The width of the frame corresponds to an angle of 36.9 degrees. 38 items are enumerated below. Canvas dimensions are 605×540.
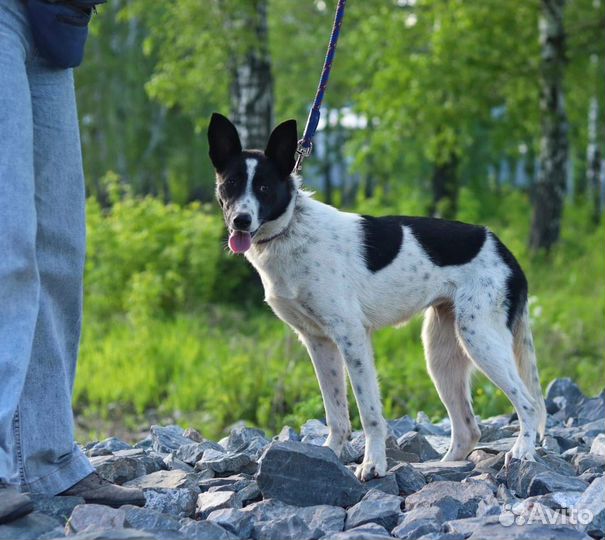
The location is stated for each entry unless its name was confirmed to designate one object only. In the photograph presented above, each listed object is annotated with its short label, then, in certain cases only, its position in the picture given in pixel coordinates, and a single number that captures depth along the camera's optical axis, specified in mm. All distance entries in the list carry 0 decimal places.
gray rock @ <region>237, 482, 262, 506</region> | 3621
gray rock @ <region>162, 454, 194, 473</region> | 4215
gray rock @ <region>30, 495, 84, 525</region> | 3285
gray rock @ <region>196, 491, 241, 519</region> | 3504
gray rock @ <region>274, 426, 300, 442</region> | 4909
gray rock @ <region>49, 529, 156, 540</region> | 2756
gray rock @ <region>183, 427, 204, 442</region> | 5078
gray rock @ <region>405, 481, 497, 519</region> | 3395
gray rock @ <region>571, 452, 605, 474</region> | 4145
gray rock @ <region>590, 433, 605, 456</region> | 4324
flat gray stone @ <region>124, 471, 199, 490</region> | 3748
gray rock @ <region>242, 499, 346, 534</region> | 3287
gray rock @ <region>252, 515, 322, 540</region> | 3125
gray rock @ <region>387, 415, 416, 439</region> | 5296
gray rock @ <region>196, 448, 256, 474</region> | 4117
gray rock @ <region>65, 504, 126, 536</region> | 3076
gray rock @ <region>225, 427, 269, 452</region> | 4770
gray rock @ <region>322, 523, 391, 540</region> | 2938
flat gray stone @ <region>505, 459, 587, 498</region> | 3668
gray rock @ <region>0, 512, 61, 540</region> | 3018
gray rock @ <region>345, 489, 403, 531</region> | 3324
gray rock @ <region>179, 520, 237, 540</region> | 3113
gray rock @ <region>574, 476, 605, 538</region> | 3141
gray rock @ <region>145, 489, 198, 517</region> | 3523
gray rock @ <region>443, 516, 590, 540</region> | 2914
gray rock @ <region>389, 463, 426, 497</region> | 3865
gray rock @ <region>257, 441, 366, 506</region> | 3576
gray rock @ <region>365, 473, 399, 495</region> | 3783
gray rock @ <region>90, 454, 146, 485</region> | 3914
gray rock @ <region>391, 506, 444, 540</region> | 3160
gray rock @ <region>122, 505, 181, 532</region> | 3223
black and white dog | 4102
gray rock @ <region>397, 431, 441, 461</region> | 4633
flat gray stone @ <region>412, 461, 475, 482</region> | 4039
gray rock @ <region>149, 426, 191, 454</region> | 4766
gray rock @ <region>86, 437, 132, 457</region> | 4542
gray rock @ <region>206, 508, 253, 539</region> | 3223
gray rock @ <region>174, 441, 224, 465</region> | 4414
